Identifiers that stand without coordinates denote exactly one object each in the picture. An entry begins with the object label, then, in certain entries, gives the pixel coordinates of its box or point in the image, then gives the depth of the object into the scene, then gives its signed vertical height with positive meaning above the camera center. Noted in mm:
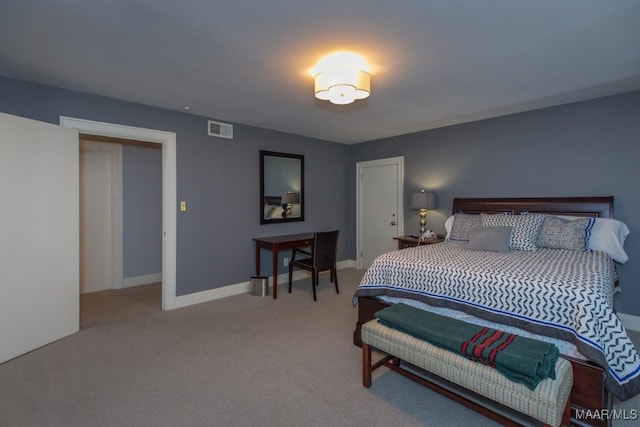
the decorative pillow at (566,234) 3117 -230
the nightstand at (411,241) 4324 -428
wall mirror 4641 +339
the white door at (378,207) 5258 +48
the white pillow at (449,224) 4091 -185
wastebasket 4266 -1027
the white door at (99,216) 4398 -105
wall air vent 4094 +1037
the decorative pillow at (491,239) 3088 -286
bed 1745 -534
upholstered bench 1533 -910
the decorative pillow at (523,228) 3213 -183
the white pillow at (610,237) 3016 -257
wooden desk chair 4168 -639
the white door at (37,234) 2510 -222
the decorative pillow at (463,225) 3795 -184
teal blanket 1575 -738
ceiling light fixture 2424 +1035
